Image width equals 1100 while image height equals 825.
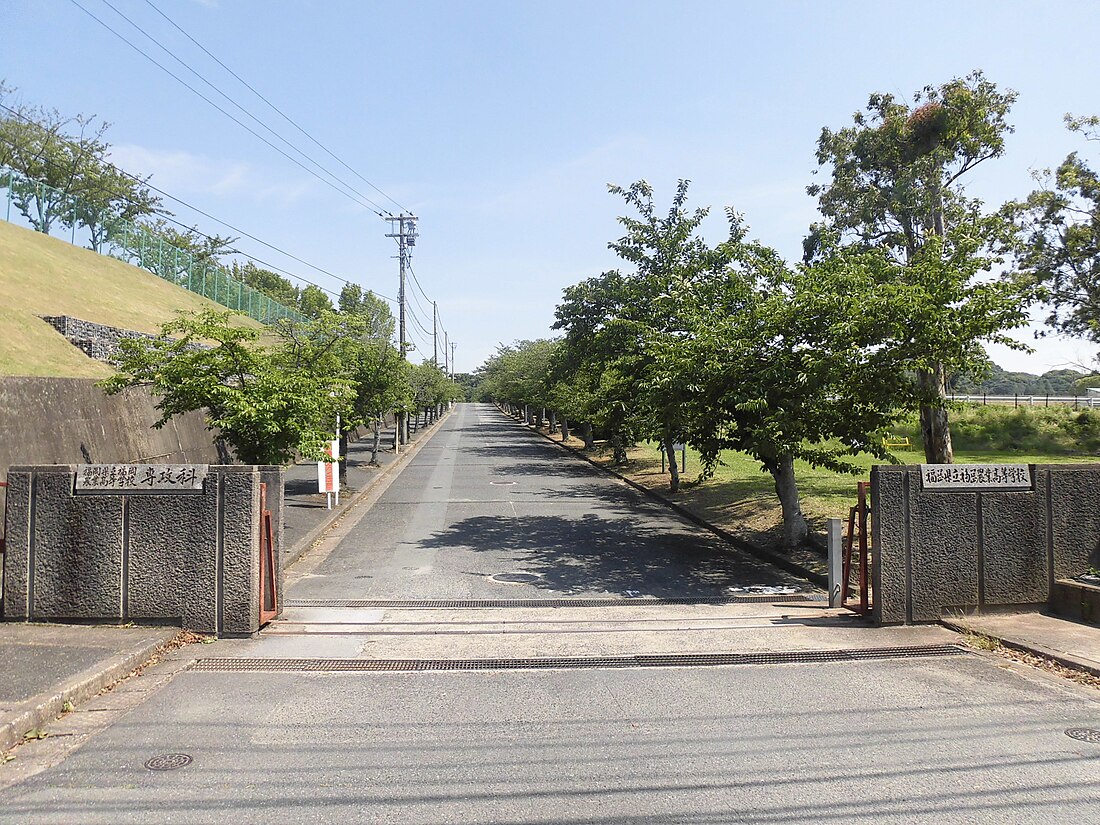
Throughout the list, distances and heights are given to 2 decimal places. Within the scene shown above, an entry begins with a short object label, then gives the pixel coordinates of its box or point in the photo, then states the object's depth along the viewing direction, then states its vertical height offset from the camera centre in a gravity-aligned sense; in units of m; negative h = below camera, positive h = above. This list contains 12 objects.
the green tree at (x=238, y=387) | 12.37 +0.97
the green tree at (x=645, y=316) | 12.30 +3.00
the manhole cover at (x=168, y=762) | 4.25 -1.73
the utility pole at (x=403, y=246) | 39.03 +10.96
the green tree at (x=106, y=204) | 40.97 +16.81
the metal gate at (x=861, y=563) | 7.79 -1.26
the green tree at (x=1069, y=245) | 20.36 +5.23
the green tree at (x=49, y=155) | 49.08 +18.79
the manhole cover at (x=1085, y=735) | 4.74 -1.80
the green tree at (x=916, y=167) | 17.44 +6.73
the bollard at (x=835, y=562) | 8.68 -1.34
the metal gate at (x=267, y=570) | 7.41 -1.19
